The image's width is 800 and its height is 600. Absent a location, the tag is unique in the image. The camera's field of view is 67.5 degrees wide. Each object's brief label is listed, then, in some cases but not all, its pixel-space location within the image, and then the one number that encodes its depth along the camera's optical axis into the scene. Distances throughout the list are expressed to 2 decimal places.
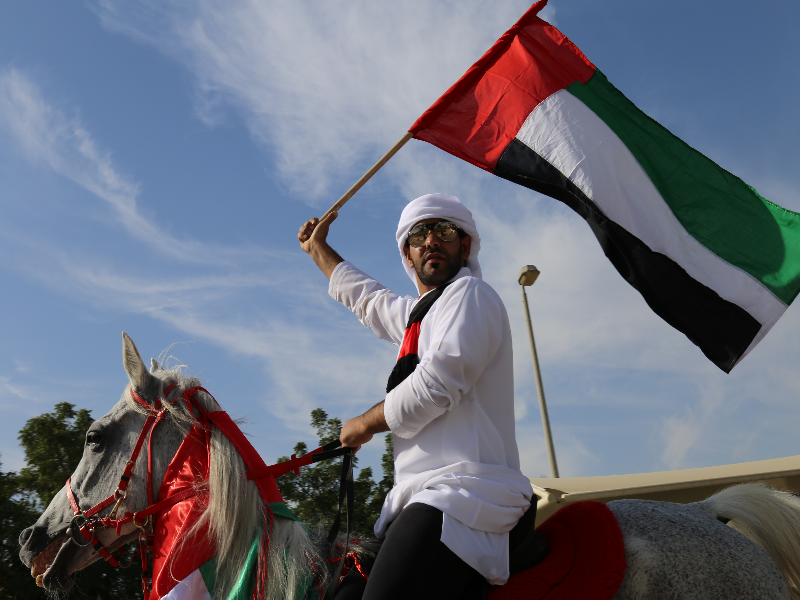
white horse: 2.47
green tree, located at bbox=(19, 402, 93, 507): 8.24
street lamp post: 11.60
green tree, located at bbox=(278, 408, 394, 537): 8.77
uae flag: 3.70
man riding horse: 2.12
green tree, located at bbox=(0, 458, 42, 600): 7.19
